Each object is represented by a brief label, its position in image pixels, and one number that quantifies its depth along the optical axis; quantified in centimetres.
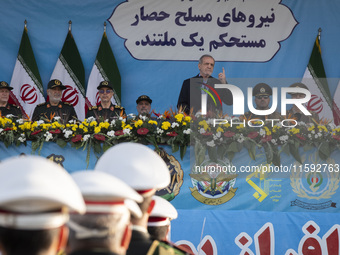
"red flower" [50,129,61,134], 1009
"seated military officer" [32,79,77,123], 1461
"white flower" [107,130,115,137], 1004
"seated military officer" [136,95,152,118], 1556
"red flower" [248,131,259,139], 1011
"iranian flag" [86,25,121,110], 1802
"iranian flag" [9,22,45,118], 1789
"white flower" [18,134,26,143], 1005
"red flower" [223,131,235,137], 1011
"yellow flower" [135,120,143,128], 1015
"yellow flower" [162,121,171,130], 1006
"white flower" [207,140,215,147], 1014
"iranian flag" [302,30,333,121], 1805
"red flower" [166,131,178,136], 1002
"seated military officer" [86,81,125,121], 1479
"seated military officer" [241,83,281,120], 1208
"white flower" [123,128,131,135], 1009
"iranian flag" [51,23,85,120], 1805
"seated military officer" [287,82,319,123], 1121
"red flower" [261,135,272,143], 1012
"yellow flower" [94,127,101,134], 1008
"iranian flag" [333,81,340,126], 1817
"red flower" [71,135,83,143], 998
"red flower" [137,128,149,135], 1003
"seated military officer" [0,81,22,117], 1492
